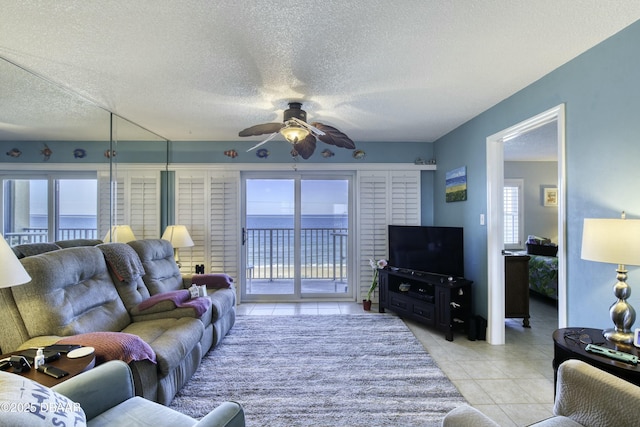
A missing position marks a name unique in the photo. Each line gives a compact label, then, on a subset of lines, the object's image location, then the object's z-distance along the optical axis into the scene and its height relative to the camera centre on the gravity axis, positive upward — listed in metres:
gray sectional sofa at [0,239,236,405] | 1.81 -0.72
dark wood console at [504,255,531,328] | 3.60 -0.86
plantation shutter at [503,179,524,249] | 5.82 +0.06
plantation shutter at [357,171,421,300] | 4.56 +0.13
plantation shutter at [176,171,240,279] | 4.46 -0.19
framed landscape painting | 3.69 +0.43
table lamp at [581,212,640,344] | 1.51 -0.18
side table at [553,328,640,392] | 1.40 -0.72
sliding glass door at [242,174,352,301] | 4.66 -0.24
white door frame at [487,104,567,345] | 3.11 -0.23
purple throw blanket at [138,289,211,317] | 2.57 -0.76
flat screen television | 3.49 -0.41
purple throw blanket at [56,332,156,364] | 1.66 -0.75
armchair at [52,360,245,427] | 1.28 -0.87
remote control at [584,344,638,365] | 1.42 -0.69
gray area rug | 2.02 -1.34
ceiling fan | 2.52 +0.75
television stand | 3.29 -0.99
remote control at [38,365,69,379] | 1.39 -0.75
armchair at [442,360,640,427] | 1.17 -0.79
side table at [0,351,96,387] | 1.37 -0.75
